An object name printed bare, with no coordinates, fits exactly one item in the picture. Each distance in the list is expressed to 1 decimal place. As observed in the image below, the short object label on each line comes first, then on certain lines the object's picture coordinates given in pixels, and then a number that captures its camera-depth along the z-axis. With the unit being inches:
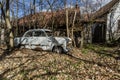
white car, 205.5
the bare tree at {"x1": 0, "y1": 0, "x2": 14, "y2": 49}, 207.1
